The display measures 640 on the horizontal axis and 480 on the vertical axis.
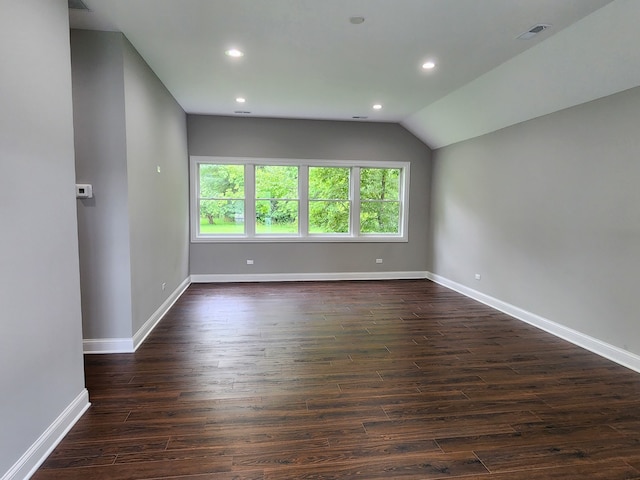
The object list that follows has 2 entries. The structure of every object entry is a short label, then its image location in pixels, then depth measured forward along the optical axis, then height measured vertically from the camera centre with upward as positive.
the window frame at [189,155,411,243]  6.40 +0.23
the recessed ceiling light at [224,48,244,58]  3.52 +1.62
